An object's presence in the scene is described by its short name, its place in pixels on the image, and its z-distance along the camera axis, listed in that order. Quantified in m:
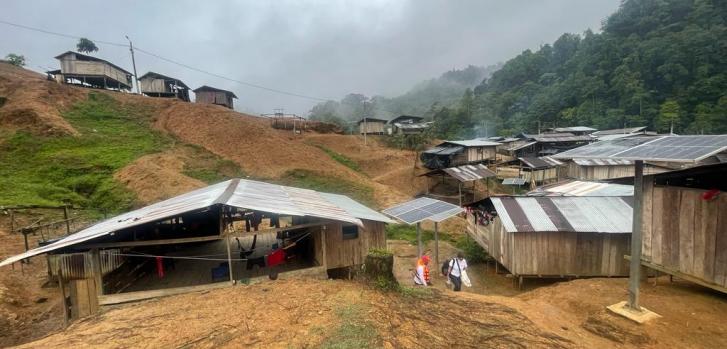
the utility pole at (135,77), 41.09
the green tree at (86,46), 42.19
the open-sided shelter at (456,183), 29.09
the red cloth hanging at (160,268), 11.27
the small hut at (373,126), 53.57
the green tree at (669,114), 49.59
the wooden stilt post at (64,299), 9.12
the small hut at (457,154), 36.81
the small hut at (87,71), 35.50
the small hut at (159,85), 40.97
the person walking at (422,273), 11.12
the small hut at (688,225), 7.70
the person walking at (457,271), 11.54
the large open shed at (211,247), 9.26
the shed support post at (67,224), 16.11
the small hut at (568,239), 12.59
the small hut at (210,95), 44.91
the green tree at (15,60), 49.50
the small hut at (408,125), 53.44
